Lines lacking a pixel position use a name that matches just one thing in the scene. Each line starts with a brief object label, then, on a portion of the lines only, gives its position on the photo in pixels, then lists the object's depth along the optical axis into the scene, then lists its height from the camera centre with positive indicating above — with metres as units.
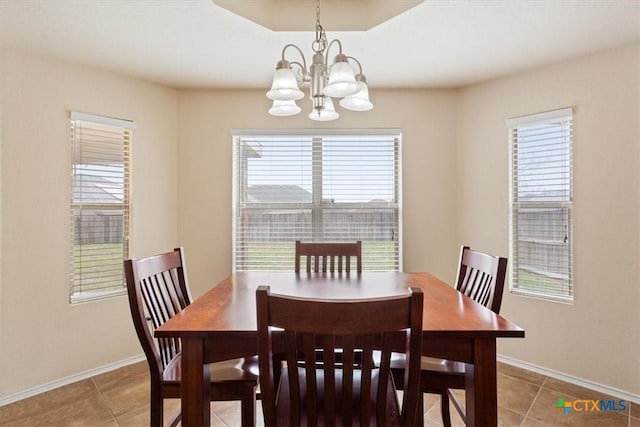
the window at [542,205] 2.49 +0.06
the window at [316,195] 3.06 +0.15
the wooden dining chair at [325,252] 2.21 -0.27
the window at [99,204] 2.52 +0.06
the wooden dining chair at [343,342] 0.84 -0.34
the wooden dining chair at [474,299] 1.44 -0.44
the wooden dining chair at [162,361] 1.37 -0.68
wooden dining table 1.11 -0.45
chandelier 1.40 +0.56
